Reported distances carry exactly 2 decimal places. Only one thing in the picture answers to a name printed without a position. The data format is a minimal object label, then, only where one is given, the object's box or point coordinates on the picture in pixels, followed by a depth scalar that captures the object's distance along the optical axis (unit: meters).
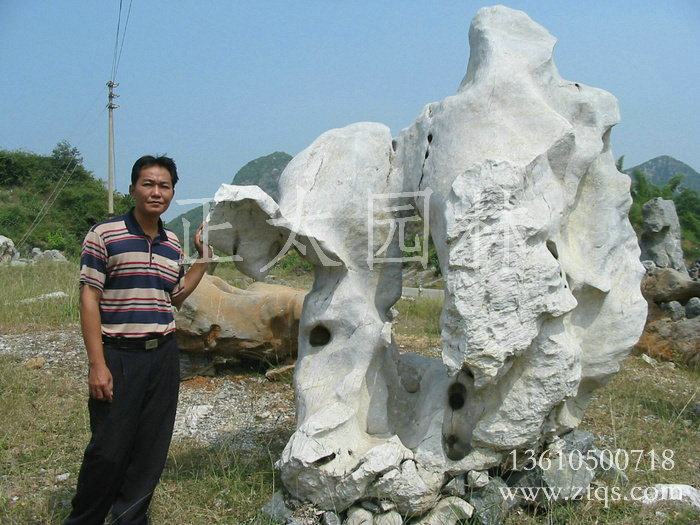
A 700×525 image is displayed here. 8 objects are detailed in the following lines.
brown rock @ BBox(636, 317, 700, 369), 6.47
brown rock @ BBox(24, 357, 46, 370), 5.49
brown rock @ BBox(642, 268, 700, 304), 7.66
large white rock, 2.65
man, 2.54
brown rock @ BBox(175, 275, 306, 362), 5.62
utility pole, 12.25
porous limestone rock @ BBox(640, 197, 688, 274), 11.51
